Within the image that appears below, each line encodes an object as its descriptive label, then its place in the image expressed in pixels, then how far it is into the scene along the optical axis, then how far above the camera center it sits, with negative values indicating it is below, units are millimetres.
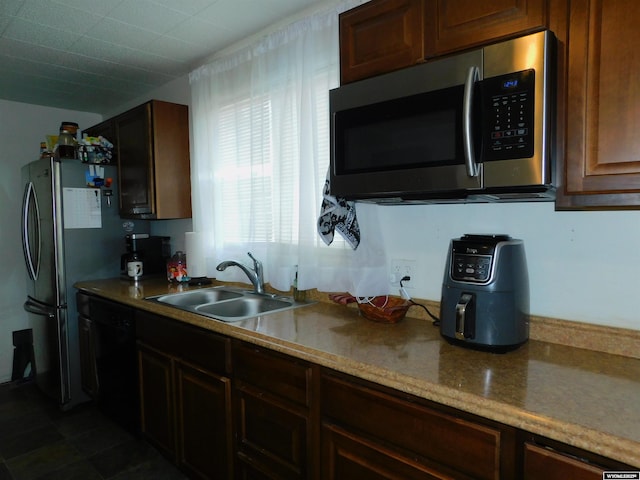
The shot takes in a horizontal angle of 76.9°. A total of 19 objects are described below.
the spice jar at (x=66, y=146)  2896 +558
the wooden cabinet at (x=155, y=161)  2715 +420
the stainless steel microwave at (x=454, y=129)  999 +255
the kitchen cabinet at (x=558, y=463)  792 -505
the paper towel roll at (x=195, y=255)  2611 -224
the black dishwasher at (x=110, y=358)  2295 -837
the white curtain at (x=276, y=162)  1835 +313
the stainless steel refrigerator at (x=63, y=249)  2736 -189
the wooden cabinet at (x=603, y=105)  934 +265
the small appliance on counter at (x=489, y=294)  1210 -237
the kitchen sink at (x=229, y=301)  2170 -456
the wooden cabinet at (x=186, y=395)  1695 -817
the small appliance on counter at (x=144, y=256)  2895 -258
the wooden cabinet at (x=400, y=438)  944 -582
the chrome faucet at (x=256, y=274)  2254 -303
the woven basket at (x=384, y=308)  1619 -366
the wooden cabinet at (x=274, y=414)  1346 -704
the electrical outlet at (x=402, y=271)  1737 -233
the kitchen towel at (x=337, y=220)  1666 -5
